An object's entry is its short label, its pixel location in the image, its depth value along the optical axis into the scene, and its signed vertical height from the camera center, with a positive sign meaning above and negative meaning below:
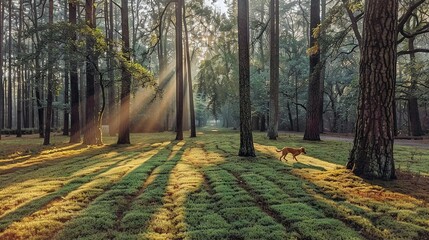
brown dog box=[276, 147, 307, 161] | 8.97 -0.87
